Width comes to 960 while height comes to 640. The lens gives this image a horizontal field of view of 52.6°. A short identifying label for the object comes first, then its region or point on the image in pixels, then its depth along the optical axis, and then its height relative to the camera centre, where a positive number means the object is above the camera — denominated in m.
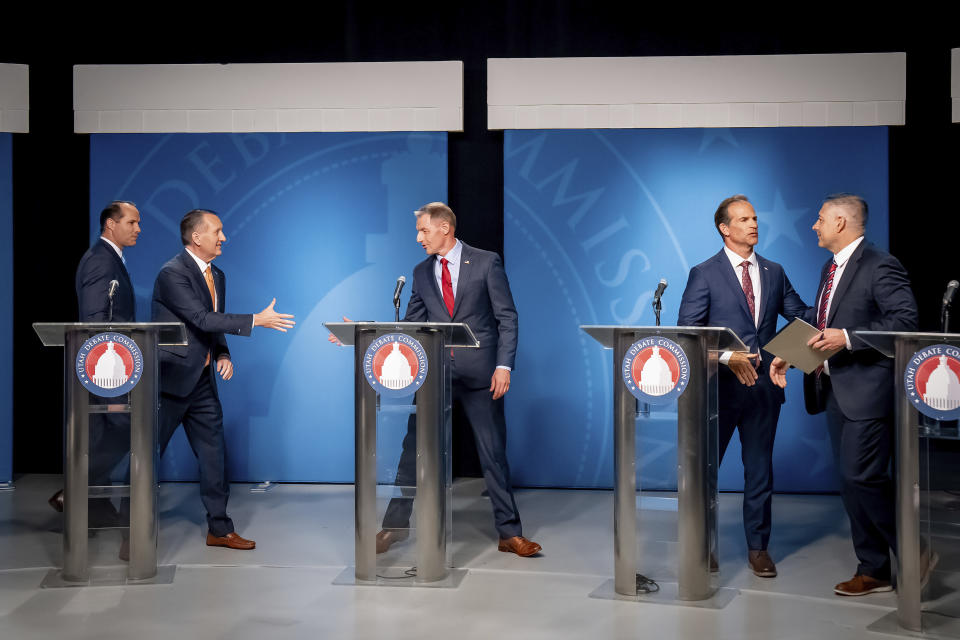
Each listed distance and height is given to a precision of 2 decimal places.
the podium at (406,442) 4.23 -0.52
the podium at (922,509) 3.61 -0.69
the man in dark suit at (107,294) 4.30 +0.15
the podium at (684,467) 4.01 -0.60
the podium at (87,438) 4.26 -0.51
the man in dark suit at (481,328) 4.86 -0.02
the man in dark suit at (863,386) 4.14 -0.27
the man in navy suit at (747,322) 4.64 +0.01
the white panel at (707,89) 6.33 +1.55
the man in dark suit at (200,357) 4.88 -0.17
